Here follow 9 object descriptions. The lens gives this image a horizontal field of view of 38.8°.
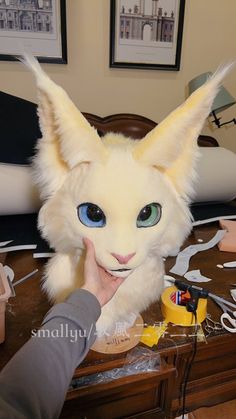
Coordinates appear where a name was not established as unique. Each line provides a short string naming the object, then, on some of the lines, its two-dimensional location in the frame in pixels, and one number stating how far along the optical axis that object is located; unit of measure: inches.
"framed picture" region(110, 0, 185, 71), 50.8
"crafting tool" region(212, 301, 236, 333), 26.6
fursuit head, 19.7
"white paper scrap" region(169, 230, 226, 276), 33.9
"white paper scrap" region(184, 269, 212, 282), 32.4
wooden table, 23.5
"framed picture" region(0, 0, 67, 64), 46.4
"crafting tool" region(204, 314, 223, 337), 26.4
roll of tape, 26.4
